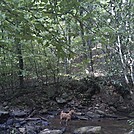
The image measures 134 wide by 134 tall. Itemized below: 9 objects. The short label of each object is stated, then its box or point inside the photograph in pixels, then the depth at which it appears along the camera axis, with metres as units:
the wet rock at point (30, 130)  6.57
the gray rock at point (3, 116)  7.45
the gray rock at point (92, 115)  8.34
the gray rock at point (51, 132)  6.30
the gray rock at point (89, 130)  6.20
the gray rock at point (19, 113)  8.15
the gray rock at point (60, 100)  9.44
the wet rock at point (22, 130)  6.52
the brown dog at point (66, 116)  7.58
